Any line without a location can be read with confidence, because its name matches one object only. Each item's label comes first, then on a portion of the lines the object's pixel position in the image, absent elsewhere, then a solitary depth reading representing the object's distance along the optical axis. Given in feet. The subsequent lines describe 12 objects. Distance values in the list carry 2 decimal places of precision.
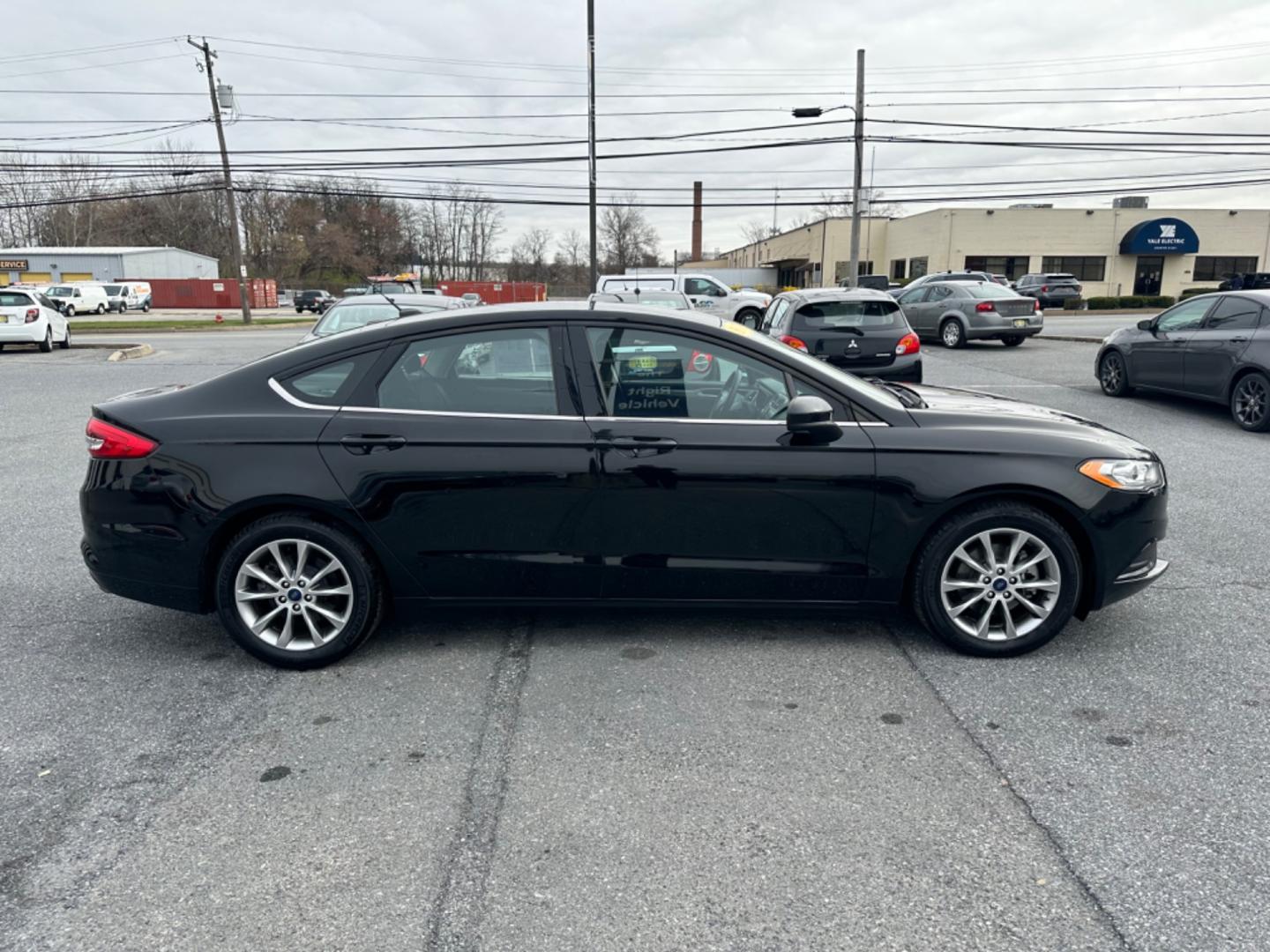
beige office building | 166.61
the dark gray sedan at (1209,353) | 32.58
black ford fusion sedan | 12.96
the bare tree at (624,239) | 320.70
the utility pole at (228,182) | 121.08
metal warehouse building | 221.46
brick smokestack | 291.79
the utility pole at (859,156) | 93.40
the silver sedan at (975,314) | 66.80
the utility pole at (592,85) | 78.54
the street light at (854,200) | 93.59
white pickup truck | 67.41
